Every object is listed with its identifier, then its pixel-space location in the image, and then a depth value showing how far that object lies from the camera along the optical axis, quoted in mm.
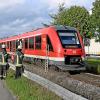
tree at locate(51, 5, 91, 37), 30235
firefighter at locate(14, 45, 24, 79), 8878
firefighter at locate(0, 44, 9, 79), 9302
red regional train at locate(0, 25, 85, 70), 11134
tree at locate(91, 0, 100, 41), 27286
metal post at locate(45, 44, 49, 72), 11798
